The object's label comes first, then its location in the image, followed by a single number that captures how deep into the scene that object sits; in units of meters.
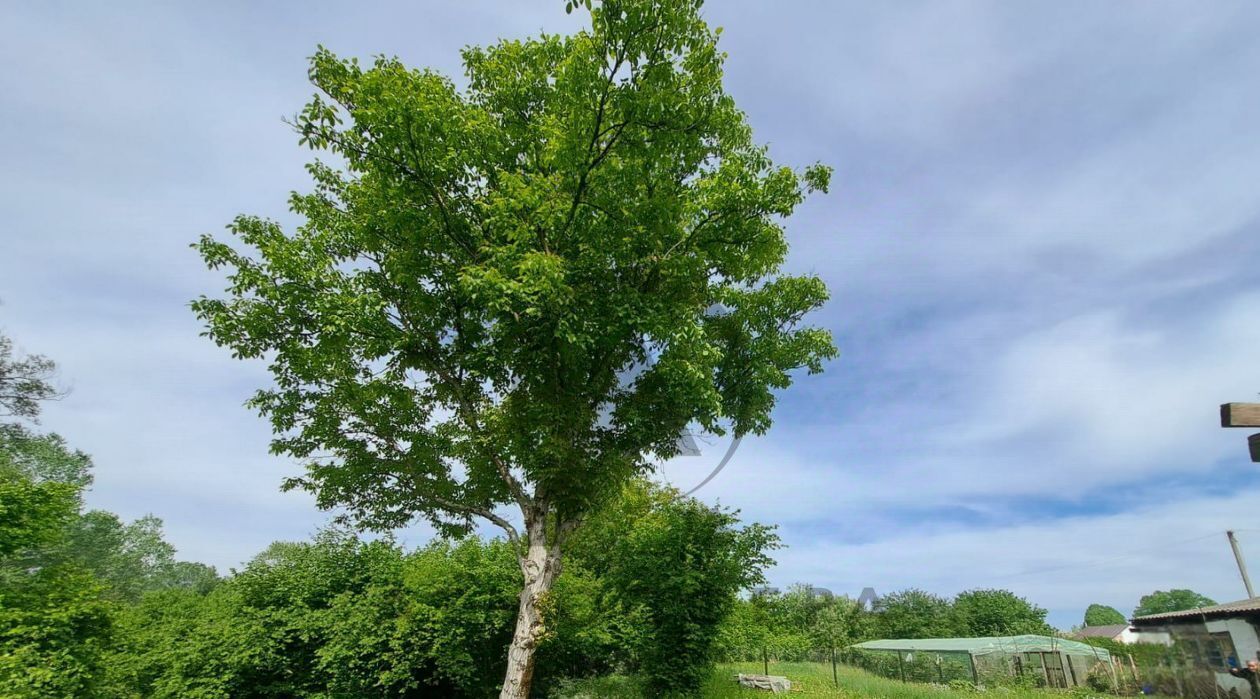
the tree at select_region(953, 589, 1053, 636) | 62.25
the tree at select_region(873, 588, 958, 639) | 59.34
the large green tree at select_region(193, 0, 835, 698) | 7.91
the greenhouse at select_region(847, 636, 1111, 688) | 16.39
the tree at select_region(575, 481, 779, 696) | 13.71
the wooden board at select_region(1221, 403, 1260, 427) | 5.25
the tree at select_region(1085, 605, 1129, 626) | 78.38
